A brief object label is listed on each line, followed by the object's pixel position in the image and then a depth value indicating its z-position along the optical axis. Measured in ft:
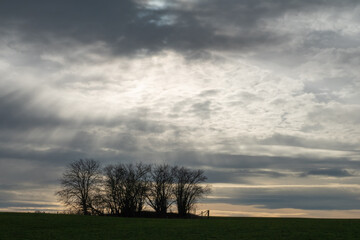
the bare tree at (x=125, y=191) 345.92
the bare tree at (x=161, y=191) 359.46
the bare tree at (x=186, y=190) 363.76
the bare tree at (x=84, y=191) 330.75
